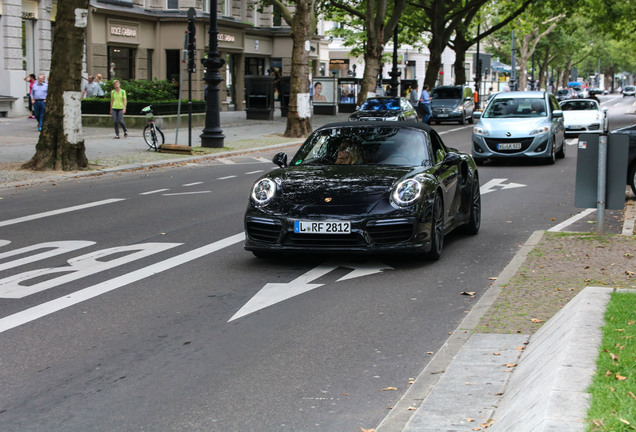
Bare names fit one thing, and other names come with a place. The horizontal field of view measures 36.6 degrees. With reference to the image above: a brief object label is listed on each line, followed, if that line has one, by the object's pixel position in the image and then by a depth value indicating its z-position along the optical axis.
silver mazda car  22.19
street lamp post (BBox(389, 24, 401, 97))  48.30
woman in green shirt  28.55
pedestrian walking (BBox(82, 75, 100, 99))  35.00
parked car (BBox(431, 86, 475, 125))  46.56
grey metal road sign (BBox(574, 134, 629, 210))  10.17
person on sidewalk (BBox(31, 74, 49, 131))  29.19
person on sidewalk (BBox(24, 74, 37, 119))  35.16
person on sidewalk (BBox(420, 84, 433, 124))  44.91
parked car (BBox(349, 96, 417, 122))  32.69
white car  32.81
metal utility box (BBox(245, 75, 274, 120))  42.94
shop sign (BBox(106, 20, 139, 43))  44.66
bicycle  25.19
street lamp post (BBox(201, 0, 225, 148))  26.55
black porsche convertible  9.02
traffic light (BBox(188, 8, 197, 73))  24.69
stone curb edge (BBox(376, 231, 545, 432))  4.94
